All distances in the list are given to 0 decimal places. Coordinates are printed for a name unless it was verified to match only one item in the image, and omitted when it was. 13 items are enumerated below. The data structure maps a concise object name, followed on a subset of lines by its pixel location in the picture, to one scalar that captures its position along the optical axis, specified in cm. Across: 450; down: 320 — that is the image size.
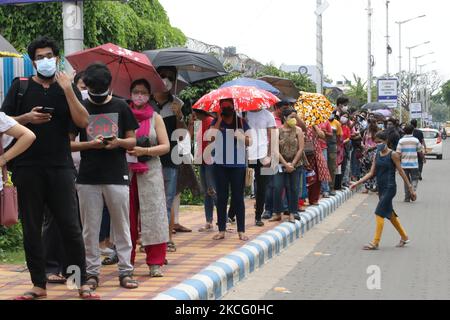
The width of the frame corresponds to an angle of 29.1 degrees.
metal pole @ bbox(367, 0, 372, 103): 4078
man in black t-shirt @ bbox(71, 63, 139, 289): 715
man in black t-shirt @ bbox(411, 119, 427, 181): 2154
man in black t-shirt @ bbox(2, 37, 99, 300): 659
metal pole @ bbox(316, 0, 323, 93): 2091
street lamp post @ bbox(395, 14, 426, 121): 6154
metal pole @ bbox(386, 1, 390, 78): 5111
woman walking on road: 1112
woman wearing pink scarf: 789
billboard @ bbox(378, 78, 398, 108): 4259
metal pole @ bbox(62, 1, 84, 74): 893
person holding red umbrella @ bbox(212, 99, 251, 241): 1041
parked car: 4072
